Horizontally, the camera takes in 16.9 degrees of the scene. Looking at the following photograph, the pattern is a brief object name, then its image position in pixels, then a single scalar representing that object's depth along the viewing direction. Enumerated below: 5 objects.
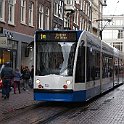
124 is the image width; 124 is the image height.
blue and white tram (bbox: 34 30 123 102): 16.23
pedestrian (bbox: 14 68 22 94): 23.06
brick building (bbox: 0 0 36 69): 26.53
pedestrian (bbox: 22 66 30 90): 26.73
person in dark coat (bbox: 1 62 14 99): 18.67
